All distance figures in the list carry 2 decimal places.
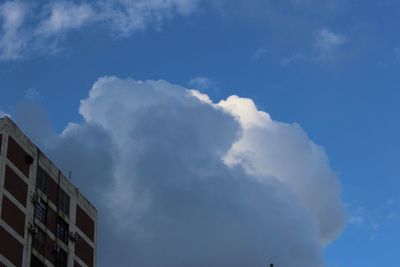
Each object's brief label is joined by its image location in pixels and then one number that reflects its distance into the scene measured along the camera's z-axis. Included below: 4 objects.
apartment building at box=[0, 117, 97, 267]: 84.00
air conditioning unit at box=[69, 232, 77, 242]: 95.11
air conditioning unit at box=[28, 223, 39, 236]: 86.88
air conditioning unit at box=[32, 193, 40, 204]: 88.57
